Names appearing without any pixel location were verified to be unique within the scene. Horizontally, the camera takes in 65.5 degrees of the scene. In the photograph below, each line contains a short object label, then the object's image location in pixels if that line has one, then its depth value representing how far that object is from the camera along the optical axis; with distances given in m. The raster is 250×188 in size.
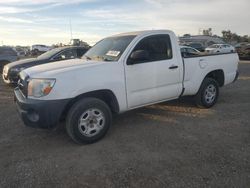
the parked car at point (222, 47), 22.13
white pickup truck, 3.00
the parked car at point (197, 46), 20.34
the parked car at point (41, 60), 6.83
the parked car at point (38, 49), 31.78
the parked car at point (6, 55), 9.85
